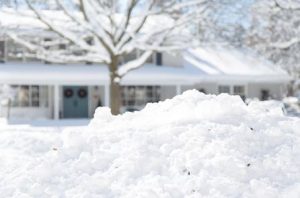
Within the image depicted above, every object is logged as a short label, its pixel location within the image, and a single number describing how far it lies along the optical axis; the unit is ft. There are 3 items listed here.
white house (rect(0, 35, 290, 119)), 88.79
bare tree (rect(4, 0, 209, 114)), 65.92
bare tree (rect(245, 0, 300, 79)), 69.05
